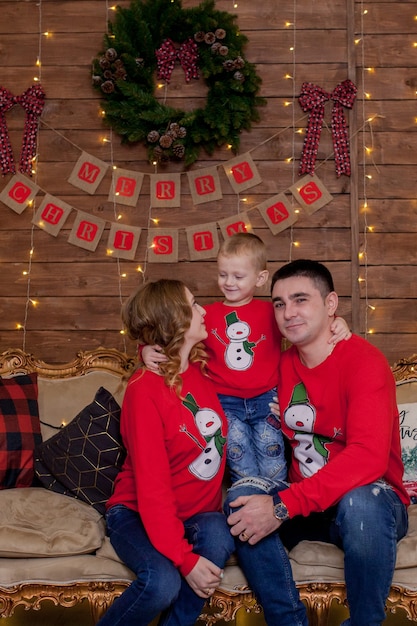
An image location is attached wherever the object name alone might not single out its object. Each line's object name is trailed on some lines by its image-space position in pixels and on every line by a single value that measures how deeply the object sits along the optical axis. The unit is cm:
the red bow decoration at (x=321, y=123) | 326
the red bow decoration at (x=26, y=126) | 333
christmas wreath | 318
